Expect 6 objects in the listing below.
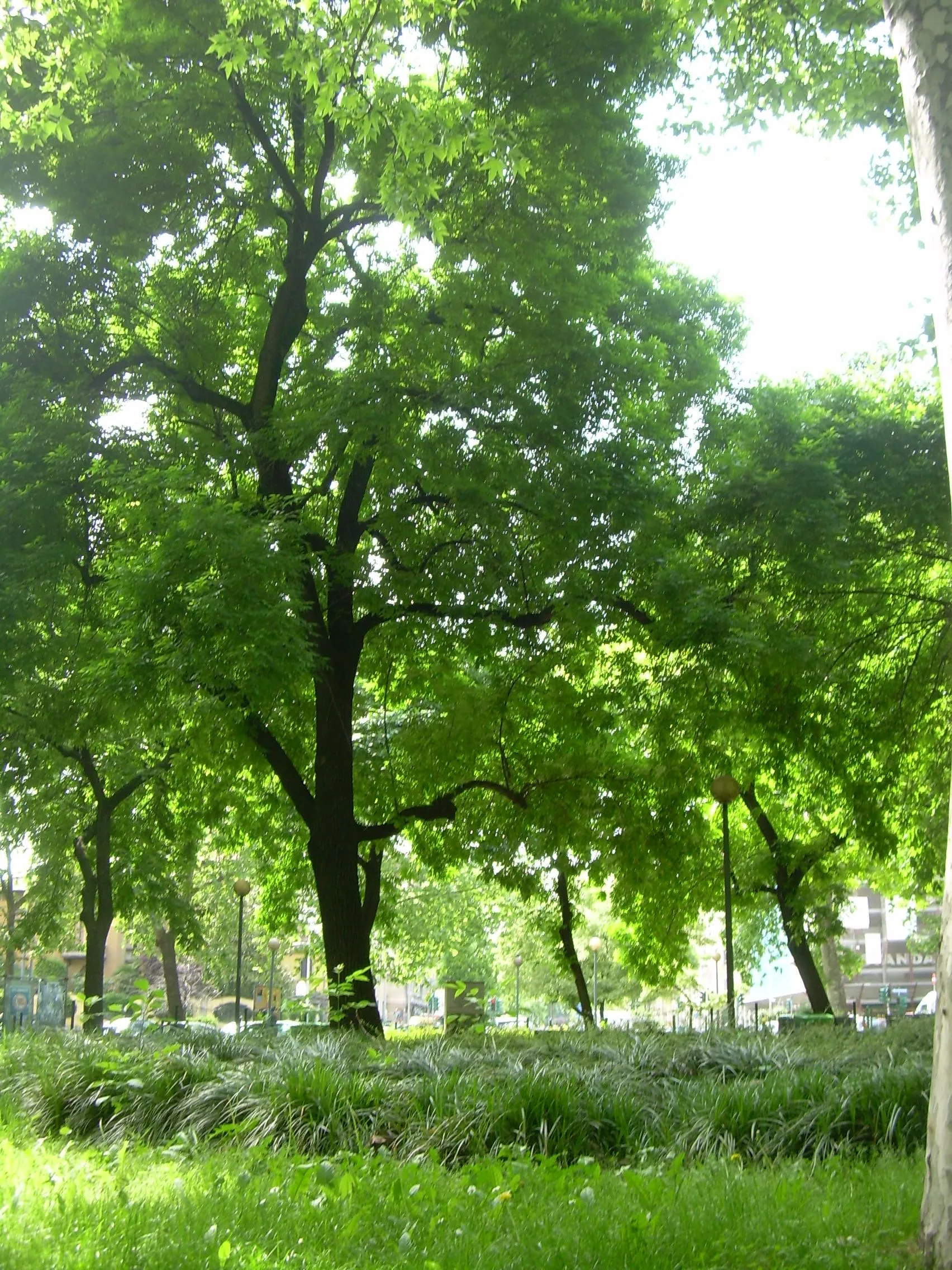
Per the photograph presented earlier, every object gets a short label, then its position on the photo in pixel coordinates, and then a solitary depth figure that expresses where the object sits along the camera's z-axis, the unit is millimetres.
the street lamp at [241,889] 22531
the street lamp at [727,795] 18500
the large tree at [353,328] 11891
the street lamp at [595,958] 46906
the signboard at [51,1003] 22406
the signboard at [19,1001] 20828
